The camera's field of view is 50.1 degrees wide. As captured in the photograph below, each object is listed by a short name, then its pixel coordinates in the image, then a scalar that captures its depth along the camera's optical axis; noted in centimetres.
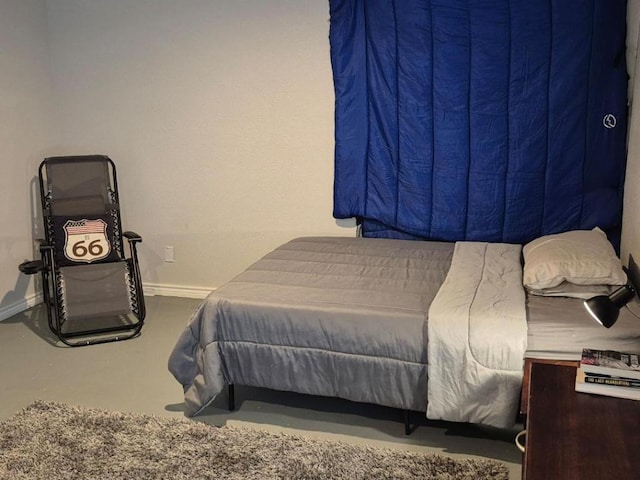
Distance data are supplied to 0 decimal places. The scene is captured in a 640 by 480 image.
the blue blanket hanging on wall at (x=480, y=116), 362
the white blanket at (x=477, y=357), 257
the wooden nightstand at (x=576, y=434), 162
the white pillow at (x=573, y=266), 281
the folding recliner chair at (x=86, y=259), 396
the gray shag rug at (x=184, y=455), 255
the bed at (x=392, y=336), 259
